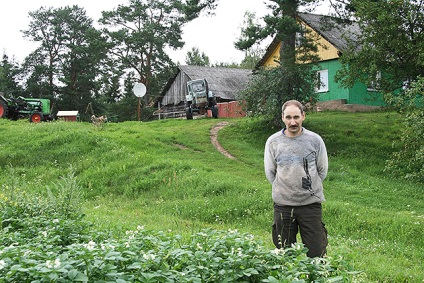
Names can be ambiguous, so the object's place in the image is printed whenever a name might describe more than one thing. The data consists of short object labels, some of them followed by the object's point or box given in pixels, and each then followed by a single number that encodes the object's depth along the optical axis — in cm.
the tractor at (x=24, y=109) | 3024
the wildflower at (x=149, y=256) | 323
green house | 2950
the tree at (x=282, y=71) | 2046
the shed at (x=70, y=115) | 3939
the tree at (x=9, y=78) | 5103
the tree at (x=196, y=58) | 7597
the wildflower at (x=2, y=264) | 299
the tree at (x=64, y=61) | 5162
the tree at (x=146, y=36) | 4706
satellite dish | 3863
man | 492
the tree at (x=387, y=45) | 1708
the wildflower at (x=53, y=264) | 292
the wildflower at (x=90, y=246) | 331
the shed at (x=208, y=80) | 4231
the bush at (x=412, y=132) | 1196
